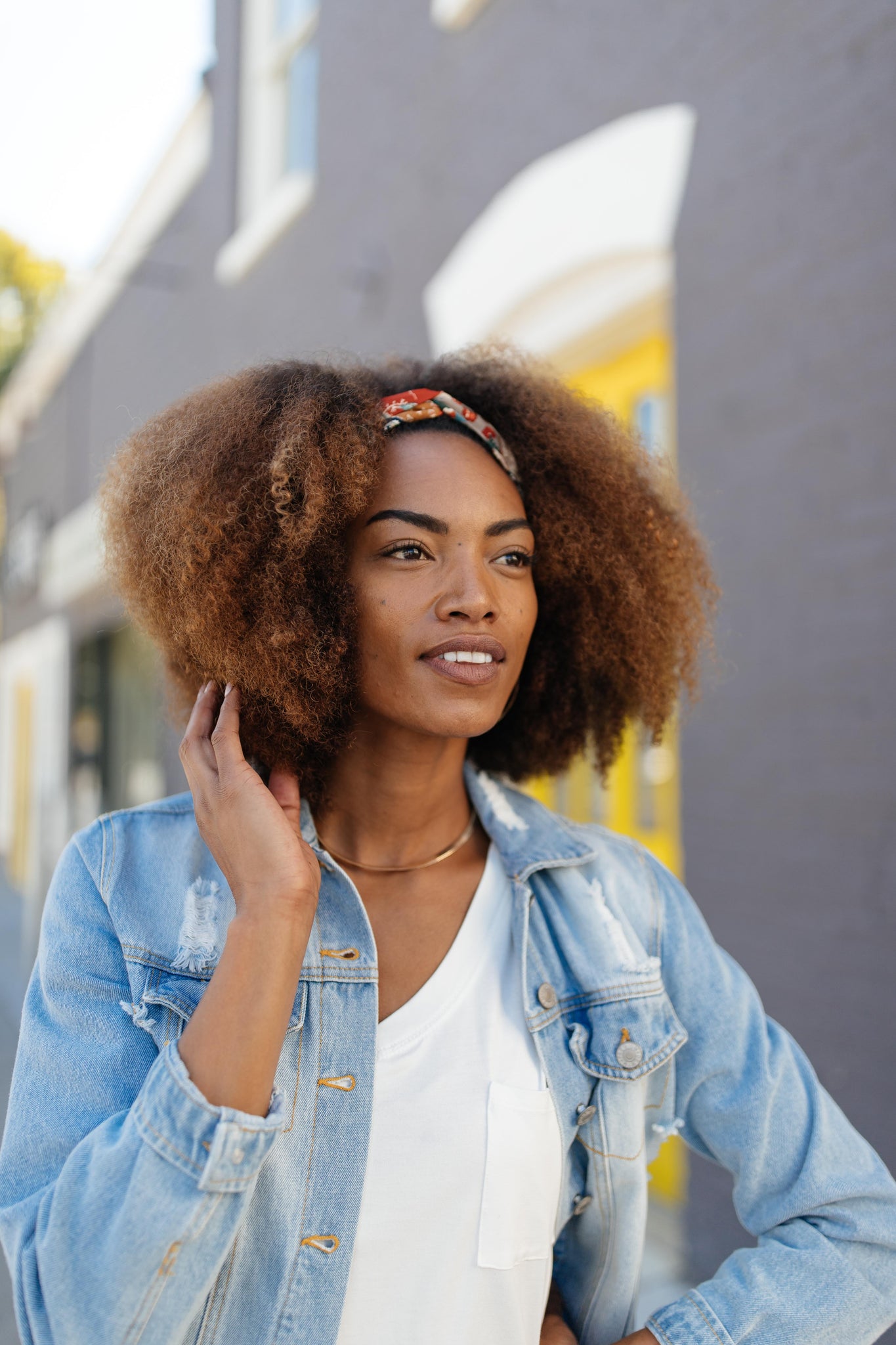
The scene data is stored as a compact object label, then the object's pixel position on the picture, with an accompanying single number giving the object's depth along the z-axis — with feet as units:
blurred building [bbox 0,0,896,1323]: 8.83
